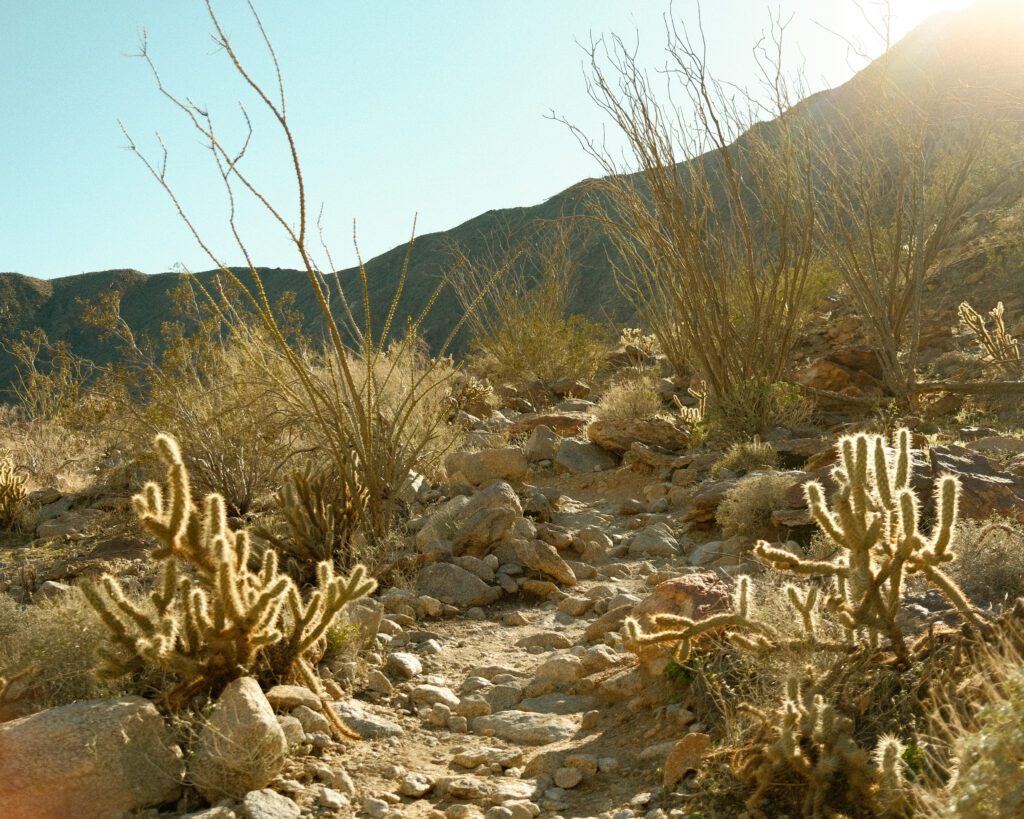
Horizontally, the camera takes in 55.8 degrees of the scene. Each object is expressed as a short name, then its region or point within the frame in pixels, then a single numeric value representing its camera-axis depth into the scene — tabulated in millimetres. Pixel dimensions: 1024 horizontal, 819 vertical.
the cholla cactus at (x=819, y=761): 2484
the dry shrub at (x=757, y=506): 6055
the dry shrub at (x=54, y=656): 3541
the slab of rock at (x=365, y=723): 3703
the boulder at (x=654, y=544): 6363
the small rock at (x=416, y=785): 3219
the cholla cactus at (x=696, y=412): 9312
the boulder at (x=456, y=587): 5508
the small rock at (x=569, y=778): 3256
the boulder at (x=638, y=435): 8891
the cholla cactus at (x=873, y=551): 2906
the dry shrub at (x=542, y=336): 15055
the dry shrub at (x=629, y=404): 10383
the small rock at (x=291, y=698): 3561
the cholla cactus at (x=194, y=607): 3207
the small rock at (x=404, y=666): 4418
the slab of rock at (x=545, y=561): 5824
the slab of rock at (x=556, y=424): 10141
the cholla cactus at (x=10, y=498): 7895
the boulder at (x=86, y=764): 2930
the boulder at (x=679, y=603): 3896
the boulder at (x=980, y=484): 5035
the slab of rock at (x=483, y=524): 6028
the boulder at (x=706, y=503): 6676
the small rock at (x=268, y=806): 2922
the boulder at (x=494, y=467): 8148
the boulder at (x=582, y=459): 8727
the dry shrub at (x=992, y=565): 3664
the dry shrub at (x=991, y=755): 1904
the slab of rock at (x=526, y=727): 3730
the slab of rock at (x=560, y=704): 4023
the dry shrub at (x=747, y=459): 7602
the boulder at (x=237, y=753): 3061
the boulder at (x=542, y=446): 9164
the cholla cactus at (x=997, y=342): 9461
